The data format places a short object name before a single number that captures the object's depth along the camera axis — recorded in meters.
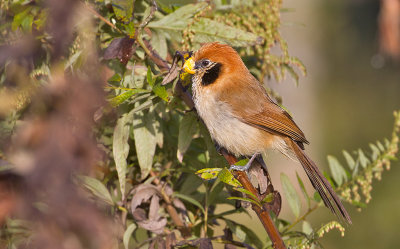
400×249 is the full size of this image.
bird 6.36
